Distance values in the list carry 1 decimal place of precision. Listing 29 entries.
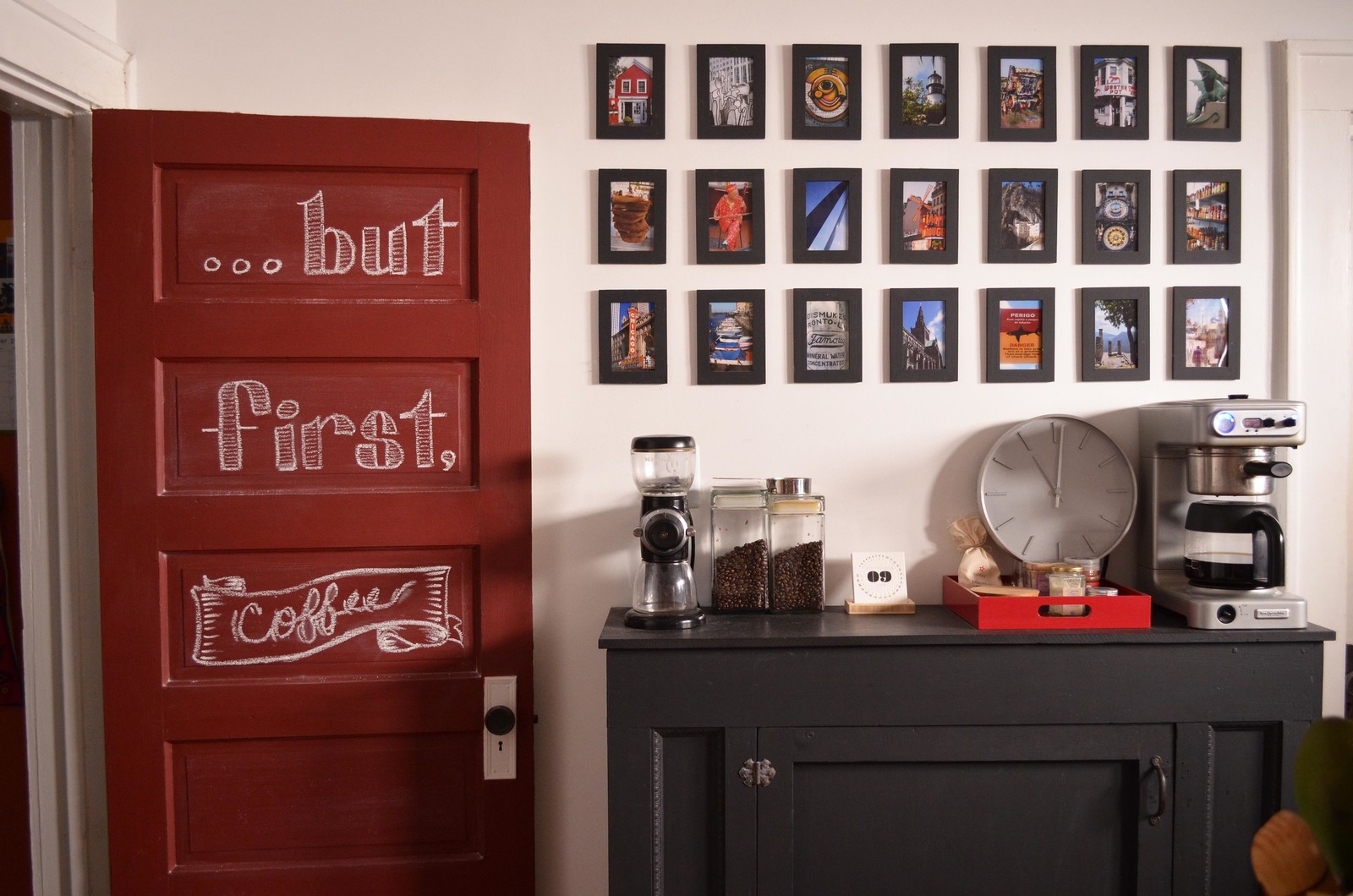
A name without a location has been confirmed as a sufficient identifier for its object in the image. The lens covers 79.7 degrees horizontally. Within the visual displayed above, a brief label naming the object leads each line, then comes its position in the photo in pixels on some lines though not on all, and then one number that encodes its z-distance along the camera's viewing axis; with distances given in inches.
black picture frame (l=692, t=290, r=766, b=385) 76.5
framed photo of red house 76.0
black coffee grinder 67.6
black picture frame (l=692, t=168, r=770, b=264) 76.3
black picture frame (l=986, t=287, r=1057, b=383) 77.1
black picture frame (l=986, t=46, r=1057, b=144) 76.7
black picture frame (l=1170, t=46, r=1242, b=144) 76.9
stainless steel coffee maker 64.8
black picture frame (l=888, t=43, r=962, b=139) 76.5
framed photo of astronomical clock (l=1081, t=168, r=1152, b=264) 77.2
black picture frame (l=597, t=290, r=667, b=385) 76.2
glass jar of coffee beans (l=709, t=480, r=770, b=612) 72.9
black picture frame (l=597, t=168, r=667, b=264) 76.1
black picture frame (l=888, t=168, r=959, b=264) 76.9
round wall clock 76.2
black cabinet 63.9
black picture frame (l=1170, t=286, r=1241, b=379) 77.4
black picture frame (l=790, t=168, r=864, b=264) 76.7
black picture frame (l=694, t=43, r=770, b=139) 76.2
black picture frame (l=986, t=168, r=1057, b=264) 77.1
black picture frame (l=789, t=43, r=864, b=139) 76.4
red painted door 70.2
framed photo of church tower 77.0
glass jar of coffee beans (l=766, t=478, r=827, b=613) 72.8
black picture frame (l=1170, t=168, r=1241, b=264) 77.2
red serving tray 65.6
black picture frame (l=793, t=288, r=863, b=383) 77.0
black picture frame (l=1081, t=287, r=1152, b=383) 77.3
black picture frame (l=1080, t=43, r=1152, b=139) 76.8
